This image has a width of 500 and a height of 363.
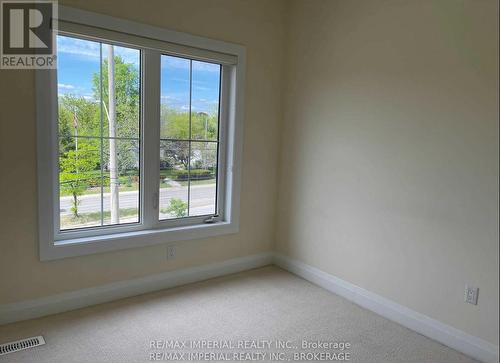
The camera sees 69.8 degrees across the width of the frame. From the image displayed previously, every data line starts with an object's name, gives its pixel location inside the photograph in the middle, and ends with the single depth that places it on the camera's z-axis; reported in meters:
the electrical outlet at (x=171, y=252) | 3.04
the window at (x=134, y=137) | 2.48
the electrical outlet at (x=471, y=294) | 2.22
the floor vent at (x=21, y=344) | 2.10
